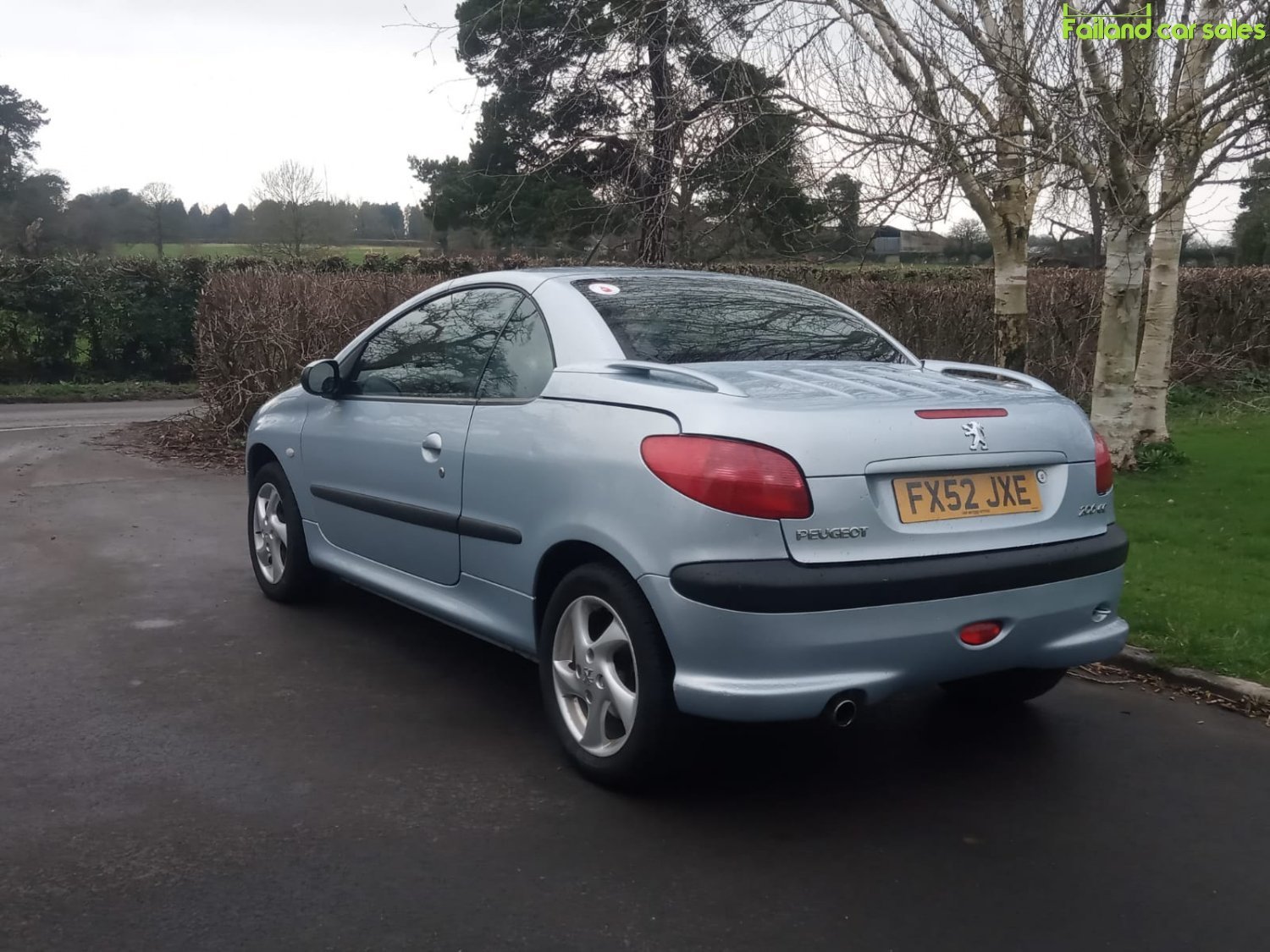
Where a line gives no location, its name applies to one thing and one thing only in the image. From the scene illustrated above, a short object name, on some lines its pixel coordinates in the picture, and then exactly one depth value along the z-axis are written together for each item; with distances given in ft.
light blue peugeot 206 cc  11.53
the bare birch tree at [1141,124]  25.84
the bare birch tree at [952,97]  25.99
